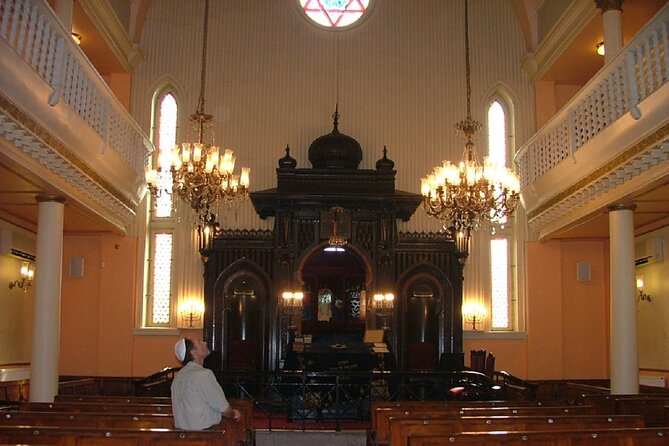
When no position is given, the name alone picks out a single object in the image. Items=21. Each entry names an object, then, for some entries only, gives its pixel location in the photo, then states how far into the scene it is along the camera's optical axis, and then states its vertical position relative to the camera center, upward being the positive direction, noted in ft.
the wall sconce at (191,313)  62.28 -0.34
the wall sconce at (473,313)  63.21 -0.26
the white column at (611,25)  48.11 +17.11
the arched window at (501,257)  64.59 +4.24
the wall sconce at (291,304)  59.16 +0.36
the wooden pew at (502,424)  27.20 -3.95
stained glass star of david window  67.92 +25.12
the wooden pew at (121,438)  23.32 -3.75
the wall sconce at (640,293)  57.80 +1.24
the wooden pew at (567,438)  23.29 -3.78
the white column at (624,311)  45.62 -0.05
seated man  24.71 -2.64
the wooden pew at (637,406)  37.11 -4.46
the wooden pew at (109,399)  36.47 -4.21
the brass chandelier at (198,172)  43.16 +7.40
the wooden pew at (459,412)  31.86 -4.14
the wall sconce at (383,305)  59.52 +0.32
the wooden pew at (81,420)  27.89 -3.91
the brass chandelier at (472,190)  43.32 +6.48
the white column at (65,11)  48.73 +18.00
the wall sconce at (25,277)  58.93 +2.31
